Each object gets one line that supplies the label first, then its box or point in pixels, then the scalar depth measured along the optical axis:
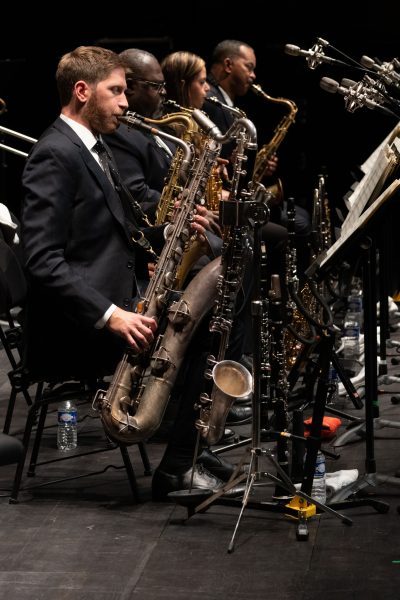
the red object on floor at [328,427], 8.98
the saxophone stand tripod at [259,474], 6.68
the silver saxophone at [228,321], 7.09
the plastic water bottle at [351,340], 11.84
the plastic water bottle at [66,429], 8.79
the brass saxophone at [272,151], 13.09
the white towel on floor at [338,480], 7.54
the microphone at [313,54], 7.80
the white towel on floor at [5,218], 8.05
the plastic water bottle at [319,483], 7.21
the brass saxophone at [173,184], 8.93
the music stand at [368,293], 6.27
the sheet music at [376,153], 7.11
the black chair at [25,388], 7.44
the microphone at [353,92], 7.59
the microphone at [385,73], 7.77
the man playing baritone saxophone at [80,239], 7.17
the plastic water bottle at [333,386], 10.06
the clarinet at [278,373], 7.36
